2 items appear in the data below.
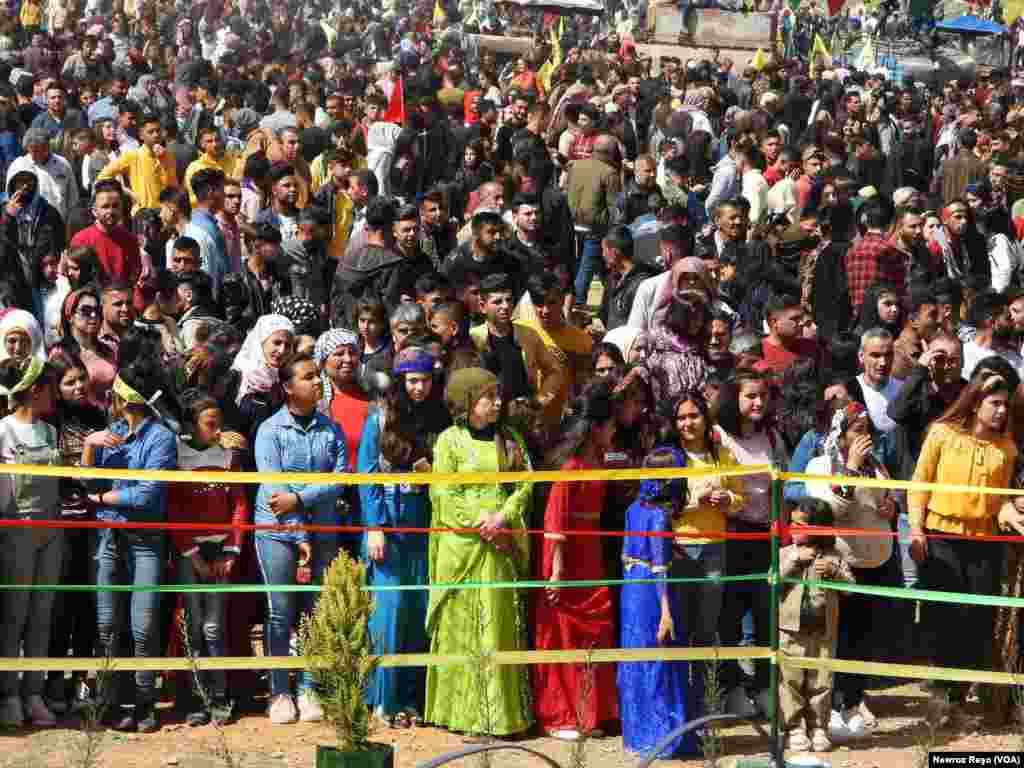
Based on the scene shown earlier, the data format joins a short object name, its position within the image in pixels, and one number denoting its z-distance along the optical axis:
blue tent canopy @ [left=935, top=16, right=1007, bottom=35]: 43.27
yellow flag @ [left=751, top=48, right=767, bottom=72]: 31.09
